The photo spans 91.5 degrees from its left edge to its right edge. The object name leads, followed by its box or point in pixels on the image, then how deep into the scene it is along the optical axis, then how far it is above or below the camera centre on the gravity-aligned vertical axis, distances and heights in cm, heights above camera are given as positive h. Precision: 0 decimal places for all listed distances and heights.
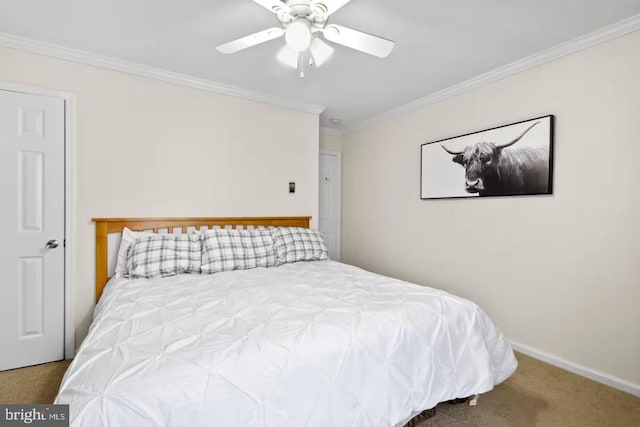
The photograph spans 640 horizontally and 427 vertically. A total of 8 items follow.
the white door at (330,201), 452 +10
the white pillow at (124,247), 247 -35
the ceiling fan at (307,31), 164 +99
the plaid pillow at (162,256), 231 -39
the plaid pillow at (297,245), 289 -37
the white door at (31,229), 227 -19
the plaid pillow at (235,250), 252 -37
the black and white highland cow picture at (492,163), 243 +42
